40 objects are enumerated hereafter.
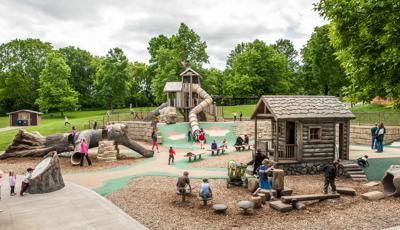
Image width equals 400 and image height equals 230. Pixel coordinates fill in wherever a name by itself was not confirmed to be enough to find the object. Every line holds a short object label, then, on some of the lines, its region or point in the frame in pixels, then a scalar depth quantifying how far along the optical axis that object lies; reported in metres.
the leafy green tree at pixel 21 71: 69.62
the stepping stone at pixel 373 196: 13.75
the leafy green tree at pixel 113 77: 58.75
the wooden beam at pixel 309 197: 12.76
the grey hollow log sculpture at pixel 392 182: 14.16
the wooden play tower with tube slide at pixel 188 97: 45.84
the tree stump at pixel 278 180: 14.15
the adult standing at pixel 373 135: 26.86
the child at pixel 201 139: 30.98
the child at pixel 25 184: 14.20
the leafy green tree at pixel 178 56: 56.41
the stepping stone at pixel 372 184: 16.28
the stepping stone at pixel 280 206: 12.30
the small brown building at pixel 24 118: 51.47
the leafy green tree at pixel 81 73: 78.31
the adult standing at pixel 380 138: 24.66
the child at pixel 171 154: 22.69
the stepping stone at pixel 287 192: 14.18
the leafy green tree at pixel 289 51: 87.88
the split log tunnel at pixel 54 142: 24.83
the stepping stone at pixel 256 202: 12.61
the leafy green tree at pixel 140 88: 81.31
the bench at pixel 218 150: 25.94
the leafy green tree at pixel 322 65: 52.91
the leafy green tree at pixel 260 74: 64.12
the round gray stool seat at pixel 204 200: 12.98
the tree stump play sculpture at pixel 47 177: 14.59
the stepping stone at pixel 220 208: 11.92
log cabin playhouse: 19.27
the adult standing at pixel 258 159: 17.61
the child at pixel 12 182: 14.27
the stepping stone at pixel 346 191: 14.38
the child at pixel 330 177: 14.22
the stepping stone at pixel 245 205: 11.72
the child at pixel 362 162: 20.25
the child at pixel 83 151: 21.86
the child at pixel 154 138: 28.49
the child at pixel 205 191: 12.96
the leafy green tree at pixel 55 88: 59.59
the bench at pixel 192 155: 23.25
